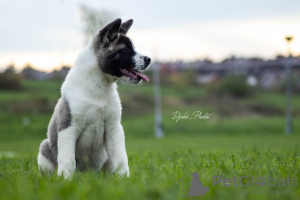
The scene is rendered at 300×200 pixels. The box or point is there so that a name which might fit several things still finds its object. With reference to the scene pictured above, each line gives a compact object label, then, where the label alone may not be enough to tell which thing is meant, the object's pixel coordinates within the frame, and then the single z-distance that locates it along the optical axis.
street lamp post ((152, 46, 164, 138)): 39.76
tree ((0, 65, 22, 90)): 50.97
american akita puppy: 5.20
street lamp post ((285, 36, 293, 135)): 39.34
